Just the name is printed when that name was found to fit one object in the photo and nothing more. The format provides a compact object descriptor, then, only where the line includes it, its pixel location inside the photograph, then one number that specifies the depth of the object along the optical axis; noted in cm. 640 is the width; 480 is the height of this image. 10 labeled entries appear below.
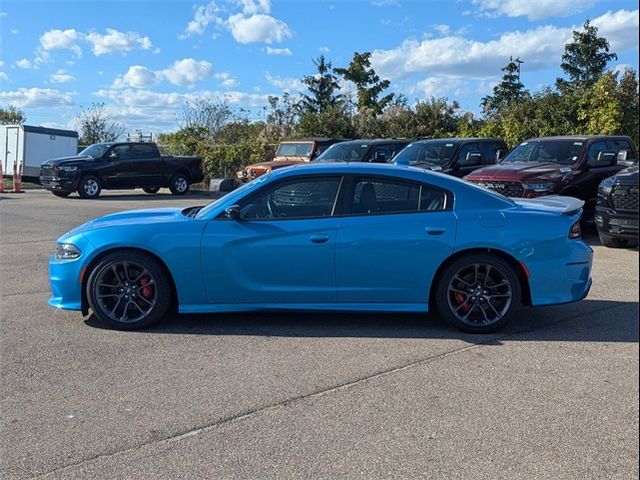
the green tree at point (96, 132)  4031
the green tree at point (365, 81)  4431
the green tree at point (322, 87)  4916
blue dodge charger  547
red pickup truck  1075
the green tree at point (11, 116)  4757
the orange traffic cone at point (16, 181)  2317
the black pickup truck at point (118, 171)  2017
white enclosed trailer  2581
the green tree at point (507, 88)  3444
